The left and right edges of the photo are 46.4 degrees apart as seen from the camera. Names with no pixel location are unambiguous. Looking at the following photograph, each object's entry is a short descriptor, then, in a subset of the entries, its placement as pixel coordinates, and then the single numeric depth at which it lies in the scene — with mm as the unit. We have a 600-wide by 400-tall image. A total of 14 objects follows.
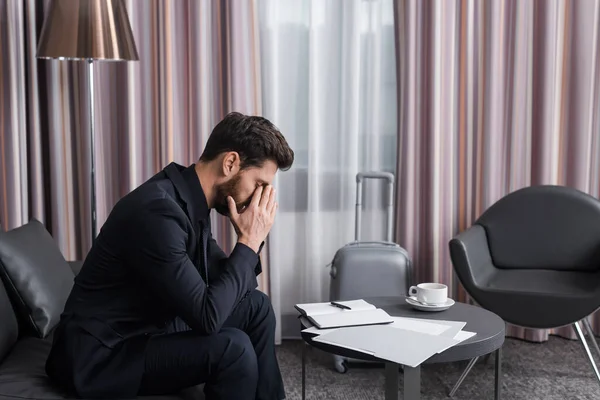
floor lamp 2703
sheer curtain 3320
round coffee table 1728
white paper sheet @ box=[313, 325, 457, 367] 1684
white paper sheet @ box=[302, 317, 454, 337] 1895
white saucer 2113
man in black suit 1681
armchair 2766
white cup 2123
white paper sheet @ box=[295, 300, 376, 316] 2070
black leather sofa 1894
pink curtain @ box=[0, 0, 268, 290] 3064
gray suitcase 2965
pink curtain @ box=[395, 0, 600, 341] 3291
